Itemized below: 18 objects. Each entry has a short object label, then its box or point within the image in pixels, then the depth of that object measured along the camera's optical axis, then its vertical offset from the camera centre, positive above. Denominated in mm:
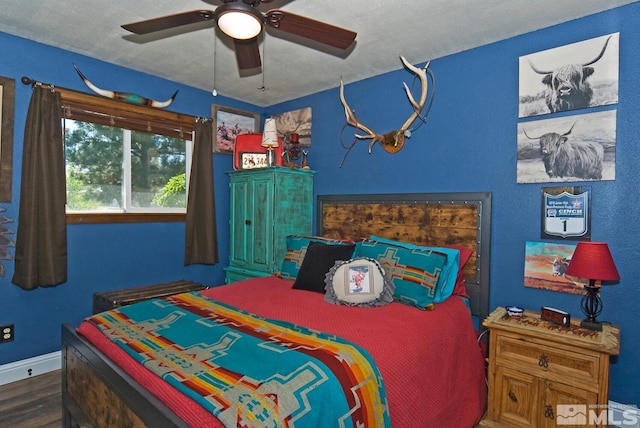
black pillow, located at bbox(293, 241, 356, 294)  2607 -457
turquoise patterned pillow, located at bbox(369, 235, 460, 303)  2365 -471
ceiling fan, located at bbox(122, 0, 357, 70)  1605 +886
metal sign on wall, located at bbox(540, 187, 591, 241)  2268 -50
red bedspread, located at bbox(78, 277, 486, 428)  1557 -694
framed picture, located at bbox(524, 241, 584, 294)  2318 -414
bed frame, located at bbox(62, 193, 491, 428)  1393 -313
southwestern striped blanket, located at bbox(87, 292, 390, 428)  1196 -647
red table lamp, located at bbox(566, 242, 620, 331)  1920 -342
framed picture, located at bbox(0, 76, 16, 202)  2648 +477
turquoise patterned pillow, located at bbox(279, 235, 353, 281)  2966 -427
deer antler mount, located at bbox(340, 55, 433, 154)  2834 +695
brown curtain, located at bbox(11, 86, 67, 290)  2699 -5
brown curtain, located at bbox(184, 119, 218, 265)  3670 -49
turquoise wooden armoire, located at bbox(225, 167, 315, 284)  3508 -136
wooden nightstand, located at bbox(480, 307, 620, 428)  1848 -899
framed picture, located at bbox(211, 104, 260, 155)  3938 +867
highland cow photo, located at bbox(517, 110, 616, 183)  2195 +368
